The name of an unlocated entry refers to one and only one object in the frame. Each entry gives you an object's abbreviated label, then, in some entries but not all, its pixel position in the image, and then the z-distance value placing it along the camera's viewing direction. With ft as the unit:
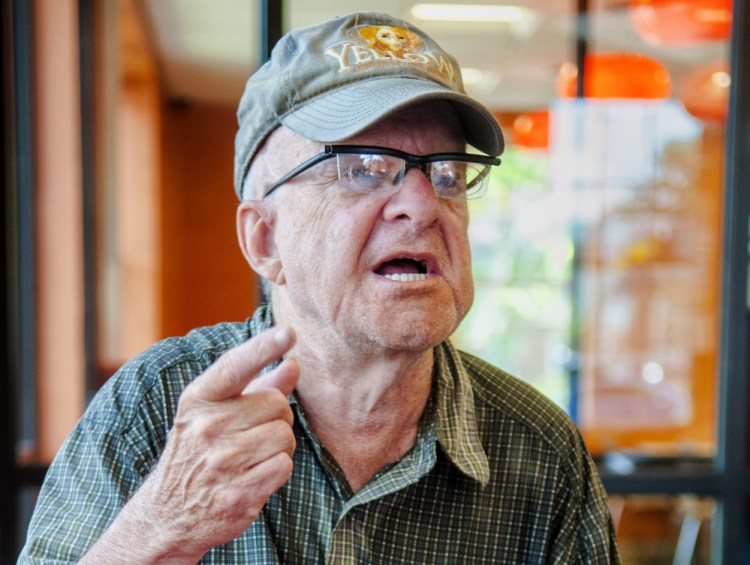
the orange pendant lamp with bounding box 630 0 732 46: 10.79
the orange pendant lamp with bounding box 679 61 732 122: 17.44
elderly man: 3.54
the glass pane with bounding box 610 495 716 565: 14.23
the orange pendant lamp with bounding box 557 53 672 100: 15.06
